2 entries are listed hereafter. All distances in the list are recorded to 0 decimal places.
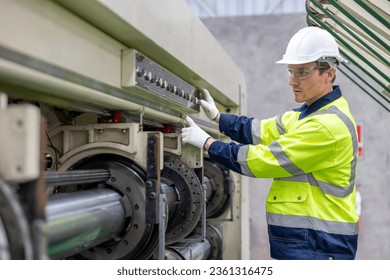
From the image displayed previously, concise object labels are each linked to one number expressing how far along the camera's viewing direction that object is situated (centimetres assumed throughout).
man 212
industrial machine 99
